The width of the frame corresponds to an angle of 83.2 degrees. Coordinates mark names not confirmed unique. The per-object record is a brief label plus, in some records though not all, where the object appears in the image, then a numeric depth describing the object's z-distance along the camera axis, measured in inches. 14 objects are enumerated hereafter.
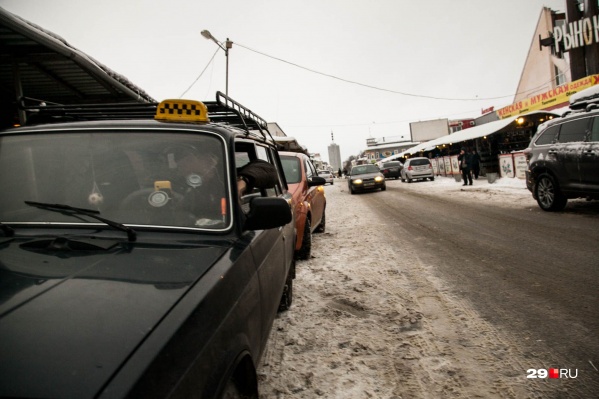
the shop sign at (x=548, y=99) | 785.6
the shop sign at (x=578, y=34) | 925.8
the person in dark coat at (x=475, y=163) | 721.0
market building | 781.9
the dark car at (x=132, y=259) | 36.3
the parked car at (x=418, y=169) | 938.7
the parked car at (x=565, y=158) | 265.3
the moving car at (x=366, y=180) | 713.6
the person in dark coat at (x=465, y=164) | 686.5
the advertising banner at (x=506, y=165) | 679.1
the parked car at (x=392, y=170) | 1254.3
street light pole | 699.9
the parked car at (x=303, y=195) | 196.9
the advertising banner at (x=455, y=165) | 982.4
